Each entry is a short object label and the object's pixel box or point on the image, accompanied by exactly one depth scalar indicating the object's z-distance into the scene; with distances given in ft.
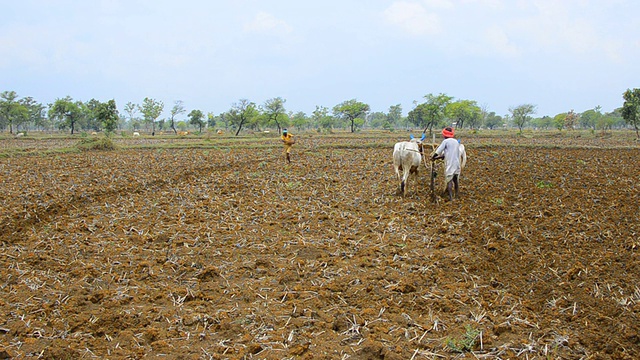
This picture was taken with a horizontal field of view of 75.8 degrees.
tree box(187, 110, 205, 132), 204.86
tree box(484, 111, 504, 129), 316.81
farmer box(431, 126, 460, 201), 29.78
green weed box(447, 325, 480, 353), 12.44
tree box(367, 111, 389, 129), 377.26
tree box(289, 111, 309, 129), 242.37
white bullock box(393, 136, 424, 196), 32.32
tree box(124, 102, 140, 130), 239.67
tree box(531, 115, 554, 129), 345.31
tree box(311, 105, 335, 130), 248.93
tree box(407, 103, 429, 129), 185.52
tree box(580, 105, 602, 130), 280.10
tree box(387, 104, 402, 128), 344.28
